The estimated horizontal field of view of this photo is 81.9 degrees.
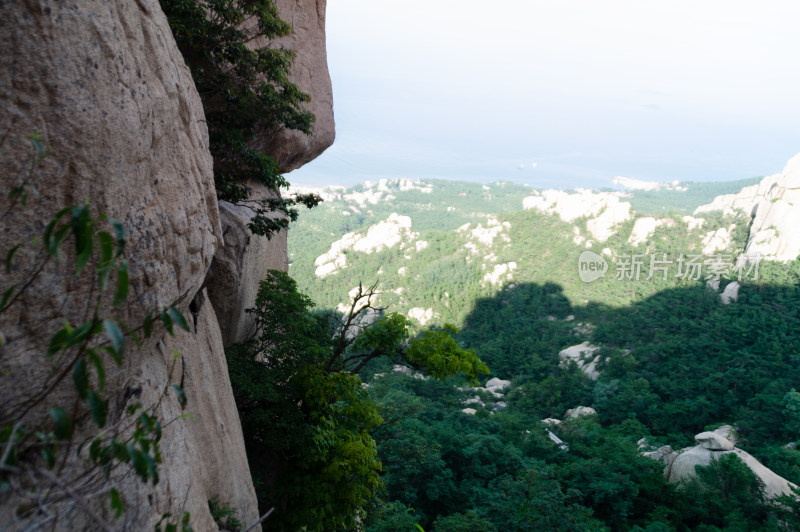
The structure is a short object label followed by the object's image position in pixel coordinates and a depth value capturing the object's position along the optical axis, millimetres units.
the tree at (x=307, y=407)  5512
